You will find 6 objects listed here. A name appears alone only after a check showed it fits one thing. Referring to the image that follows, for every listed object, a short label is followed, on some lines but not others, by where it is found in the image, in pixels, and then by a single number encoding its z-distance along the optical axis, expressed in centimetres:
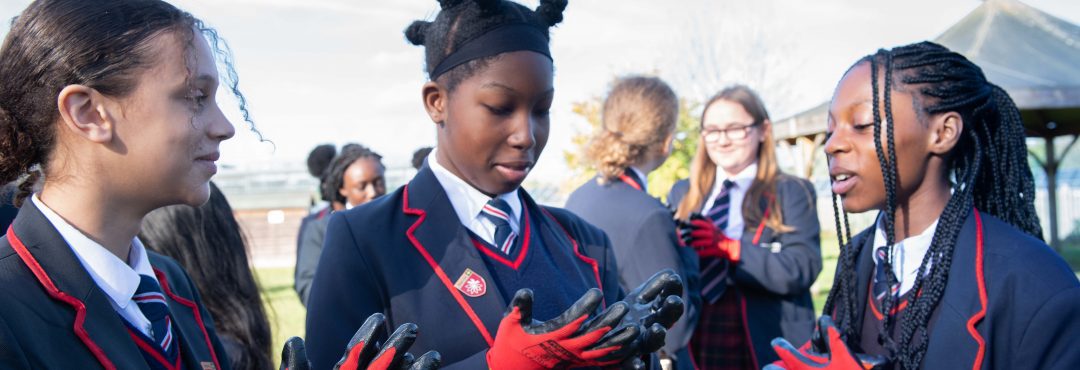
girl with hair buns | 161
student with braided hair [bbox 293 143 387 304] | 514
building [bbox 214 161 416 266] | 2244
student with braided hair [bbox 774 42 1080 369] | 161
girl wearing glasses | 327
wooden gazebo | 952
